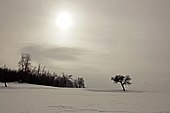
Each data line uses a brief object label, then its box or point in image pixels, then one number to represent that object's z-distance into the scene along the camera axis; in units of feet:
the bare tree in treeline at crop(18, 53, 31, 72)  226.30
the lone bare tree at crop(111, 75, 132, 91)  183.21
